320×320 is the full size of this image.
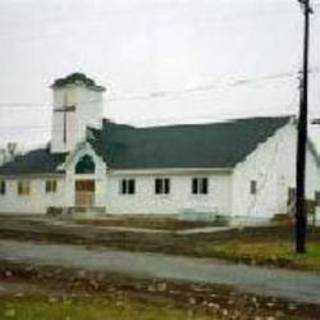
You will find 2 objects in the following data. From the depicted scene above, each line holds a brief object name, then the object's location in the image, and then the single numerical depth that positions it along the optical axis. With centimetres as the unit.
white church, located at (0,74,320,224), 5512
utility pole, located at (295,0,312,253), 3131
